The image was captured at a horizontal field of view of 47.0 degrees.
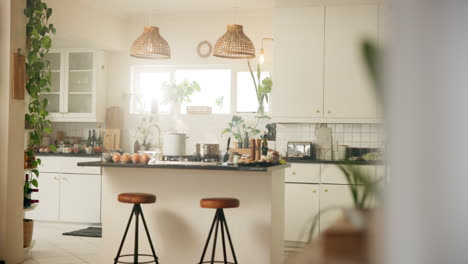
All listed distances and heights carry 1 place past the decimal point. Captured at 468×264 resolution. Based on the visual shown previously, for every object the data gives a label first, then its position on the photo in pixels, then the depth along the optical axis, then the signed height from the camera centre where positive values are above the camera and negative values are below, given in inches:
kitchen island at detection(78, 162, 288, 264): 182.4 -26.1
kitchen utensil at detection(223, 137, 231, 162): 204.1 -8.5
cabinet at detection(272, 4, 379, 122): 247.0 +34.5
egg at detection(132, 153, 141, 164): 189.9 -8.8
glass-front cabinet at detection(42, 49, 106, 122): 307.1 +27.0
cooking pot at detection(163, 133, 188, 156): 205.5 -4.0
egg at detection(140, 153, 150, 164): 190.2 -8.8
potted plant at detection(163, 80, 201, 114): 301.7 +24.5
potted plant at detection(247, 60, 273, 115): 279.1 +24.7
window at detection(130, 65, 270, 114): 295.6 +26.5
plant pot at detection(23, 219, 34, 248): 210.8 -39.5
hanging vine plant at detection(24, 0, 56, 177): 207.5 +24.3
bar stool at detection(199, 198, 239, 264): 165.6 -21.7
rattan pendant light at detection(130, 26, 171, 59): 204.5 +34.4
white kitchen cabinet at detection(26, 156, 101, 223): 289.9 -32.1
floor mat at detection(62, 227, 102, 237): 263.3 -49.5
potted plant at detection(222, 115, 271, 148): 282.0 +4.1
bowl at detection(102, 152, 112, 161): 194.4 -8.2
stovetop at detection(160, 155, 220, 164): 205.2 -9.4
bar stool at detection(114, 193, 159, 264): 174.2 -22.0
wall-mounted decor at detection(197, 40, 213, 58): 298.7 +48.1
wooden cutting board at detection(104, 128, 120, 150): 306.2 -2.6
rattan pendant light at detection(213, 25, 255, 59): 198.1 +34.1
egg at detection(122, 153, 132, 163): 191.6 -8.7
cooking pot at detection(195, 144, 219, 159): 207.2 -6.4
